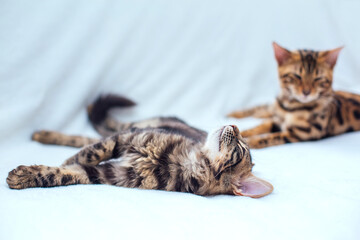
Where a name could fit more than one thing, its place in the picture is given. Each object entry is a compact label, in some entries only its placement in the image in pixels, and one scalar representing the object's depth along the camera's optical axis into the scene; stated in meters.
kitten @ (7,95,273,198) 0.75
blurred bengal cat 1.01
